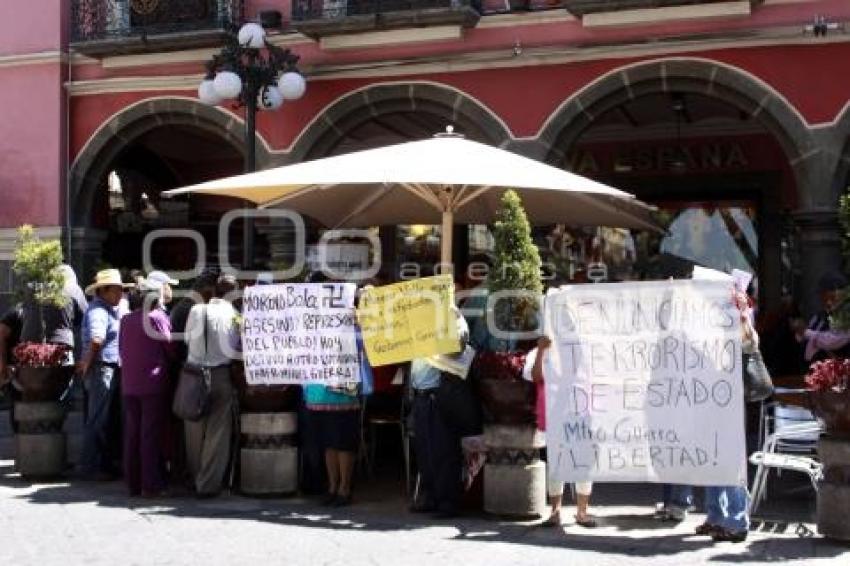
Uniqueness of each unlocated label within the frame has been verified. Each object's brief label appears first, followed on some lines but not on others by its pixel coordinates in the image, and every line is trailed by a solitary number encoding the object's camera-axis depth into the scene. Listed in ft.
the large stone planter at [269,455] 27.50
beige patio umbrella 25.96
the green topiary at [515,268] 24.66
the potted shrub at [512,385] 24.68
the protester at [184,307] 28.19
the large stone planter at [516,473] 24.70
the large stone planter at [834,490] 21.95
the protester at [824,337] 31.04
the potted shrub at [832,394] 22.04
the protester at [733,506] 22.67
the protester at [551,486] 23.91
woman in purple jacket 27.48
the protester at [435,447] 25.34
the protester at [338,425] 26.37
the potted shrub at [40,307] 30.40
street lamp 38.50
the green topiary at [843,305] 22.61
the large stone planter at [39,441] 30.30
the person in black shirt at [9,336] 32.32
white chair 24.23
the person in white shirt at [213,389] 27.43
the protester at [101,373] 29.99
